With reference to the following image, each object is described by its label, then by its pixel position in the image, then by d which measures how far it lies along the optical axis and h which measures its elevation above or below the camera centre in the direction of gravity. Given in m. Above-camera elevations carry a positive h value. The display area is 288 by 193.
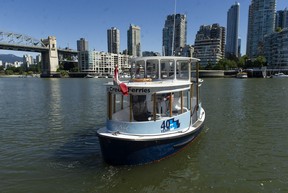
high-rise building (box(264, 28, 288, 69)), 131.00 +11.04
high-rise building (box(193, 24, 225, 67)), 168.88 +12.86
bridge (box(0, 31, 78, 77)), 179.75 +15.60
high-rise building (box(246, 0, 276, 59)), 189.38 +38.24
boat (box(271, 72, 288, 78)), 107.54 -3.15
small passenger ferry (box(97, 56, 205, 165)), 9.71 -2.11
